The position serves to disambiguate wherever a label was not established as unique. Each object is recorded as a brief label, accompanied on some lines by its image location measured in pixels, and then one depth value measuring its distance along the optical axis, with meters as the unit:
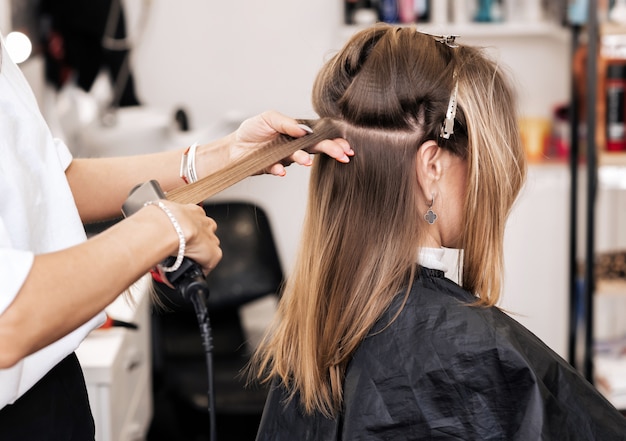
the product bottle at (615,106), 2.53
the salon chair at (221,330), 2.50
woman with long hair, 1.16
